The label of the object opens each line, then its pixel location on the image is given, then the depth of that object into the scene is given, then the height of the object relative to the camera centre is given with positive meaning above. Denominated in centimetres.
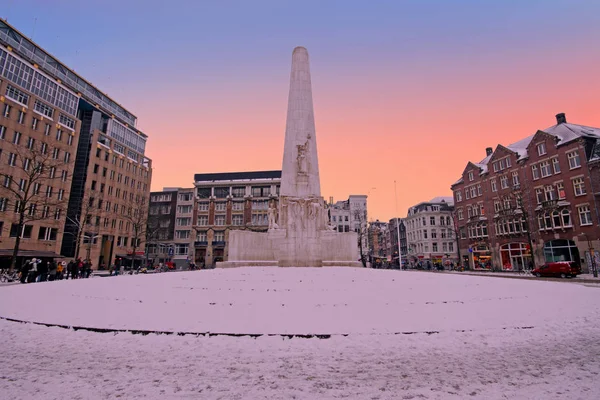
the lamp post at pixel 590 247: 3150 +142
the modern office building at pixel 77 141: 4169 +1866
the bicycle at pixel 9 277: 2236 -107
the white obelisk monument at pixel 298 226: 2053 +230
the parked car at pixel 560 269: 2634 -64
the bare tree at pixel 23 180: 3869 +1056
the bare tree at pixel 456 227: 4421 +589
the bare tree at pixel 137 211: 5468 +890
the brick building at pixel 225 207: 6894 +1198
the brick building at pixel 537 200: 3484 +770
